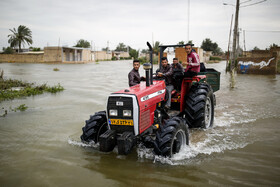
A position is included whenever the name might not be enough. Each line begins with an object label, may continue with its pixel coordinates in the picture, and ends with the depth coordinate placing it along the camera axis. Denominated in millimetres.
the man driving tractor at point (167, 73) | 5496
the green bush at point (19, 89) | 10603
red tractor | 4039
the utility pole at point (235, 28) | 18500
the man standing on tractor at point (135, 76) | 5512
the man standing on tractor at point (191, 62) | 5898
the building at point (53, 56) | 43094
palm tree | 59906
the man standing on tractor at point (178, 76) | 5980
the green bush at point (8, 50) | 57188
